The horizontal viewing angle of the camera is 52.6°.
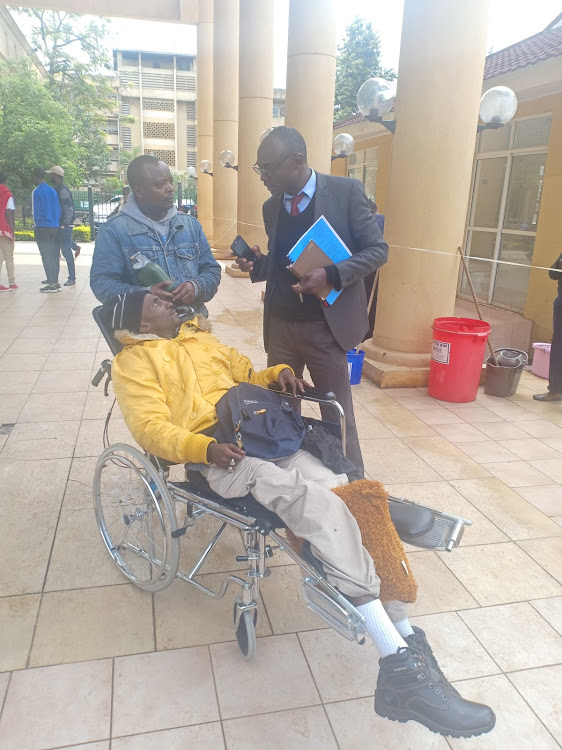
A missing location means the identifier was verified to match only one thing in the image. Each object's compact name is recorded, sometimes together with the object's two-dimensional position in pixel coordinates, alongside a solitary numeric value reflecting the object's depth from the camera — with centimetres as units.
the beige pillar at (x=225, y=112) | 1254
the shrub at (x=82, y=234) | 1766
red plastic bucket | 444
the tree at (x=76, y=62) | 2672
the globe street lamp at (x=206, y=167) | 1461
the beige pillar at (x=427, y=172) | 445
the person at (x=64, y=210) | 847
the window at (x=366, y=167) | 1242
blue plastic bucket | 480
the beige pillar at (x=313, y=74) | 720
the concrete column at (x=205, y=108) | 1450
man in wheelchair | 156
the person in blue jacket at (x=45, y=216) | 799
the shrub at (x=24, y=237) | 1650
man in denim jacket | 239
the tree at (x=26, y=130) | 1711
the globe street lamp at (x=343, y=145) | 910
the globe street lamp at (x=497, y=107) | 509
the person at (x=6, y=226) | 791
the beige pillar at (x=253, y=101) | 991
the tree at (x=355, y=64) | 2650
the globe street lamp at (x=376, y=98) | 583
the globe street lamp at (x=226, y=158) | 1170
